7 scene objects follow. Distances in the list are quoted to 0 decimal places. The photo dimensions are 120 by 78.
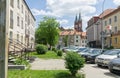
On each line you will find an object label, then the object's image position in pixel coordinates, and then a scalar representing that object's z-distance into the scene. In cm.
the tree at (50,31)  2607
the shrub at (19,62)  601
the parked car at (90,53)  928
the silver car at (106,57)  717
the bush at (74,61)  427
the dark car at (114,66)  530
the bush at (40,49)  1439
